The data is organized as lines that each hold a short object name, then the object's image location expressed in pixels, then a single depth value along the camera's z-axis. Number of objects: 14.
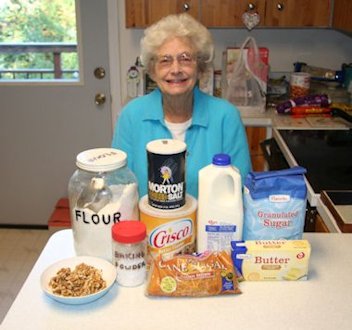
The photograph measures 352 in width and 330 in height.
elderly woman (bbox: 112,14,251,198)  1.59
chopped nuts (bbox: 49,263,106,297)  0.94
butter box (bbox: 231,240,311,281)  0.99
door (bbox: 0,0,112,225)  2.94
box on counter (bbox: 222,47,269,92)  2.69
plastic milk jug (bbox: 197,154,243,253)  0.99
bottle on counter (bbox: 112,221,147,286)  0.95
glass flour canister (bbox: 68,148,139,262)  1.00
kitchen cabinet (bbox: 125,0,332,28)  2.62
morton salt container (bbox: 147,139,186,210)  0.98
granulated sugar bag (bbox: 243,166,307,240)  1.01
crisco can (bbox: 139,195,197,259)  0.99
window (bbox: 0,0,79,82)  2.95
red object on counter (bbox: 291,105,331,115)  2.70
